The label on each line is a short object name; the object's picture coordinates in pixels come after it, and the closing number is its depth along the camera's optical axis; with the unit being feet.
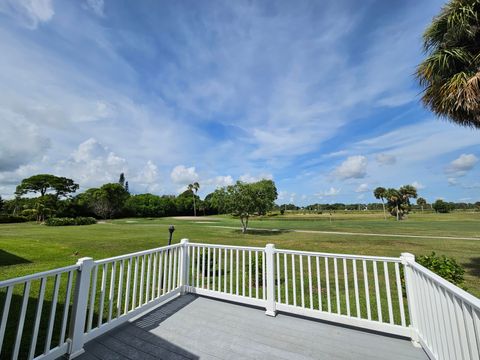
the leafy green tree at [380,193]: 124.82
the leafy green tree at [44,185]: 110.22
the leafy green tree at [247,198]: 56.18
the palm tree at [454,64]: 14.24
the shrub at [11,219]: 85.81
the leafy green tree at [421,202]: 195.85
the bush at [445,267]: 12.34
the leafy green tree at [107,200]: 111.75
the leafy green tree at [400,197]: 117.32
